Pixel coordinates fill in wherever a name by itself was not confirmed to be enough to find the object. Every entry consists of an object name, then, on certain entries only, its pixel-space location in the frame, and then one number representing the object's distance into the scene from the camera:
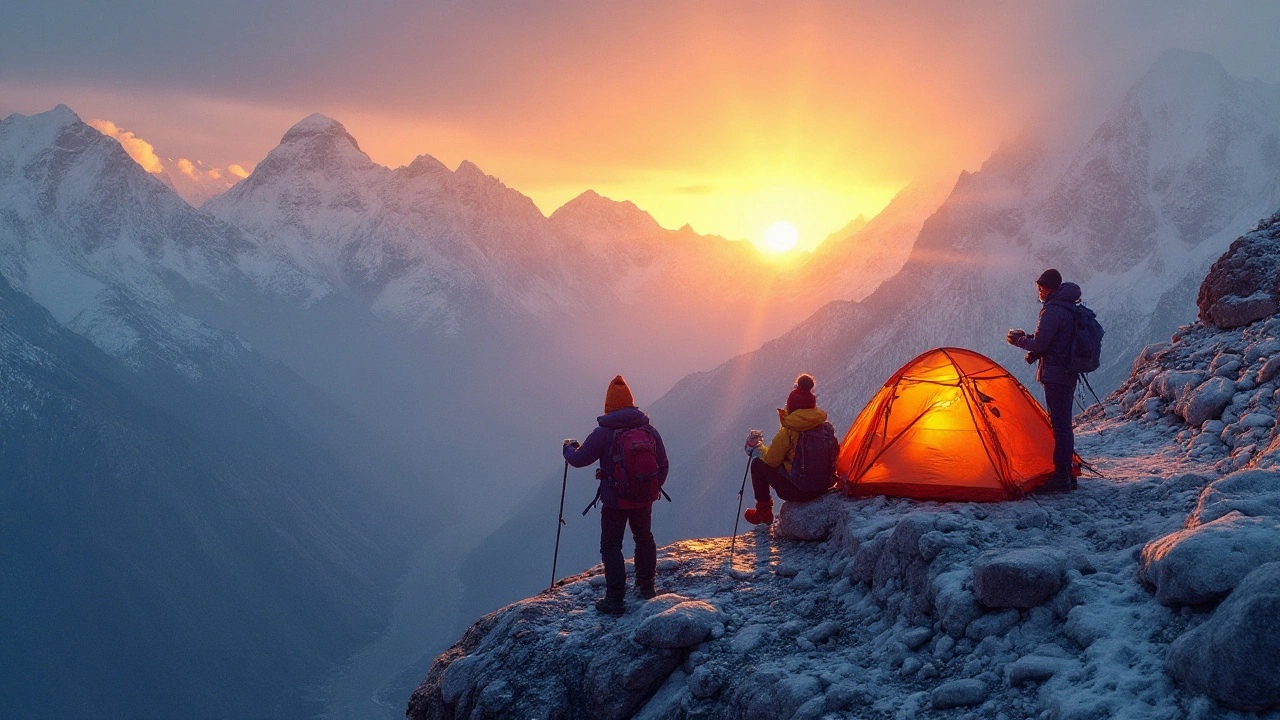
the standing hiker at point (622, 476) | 12.03
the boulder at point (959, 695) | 8.17
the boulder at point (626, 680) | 10.72
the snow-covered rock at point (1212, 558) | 7.44
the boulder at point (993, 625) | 9.01
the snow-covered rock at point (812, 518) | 13.52
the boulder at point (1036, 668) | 8.00
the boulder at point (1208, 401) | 13.84
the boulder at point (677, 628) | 10.85
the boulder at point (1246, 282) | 16.25
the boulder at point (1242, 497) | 8.73
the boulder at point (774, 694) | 9.09
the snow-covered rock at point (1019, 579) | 9.00
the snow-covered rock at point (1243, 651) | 6.42
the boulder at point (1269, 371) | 13.38
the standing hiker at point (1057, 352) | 12.95
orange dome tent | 12.94
